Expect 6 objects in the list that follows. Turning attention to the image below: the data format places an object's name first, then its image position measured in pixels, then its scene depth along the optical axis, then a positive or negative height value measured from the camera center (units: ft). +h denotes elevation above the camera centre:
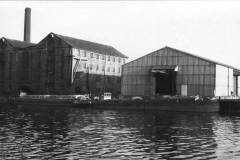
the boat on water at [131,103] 209.26 -4.65
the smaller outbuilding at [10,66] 335.88 +25.05
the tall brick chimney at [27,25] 354.74 +64.73
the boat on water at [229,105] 210.79 -4.78
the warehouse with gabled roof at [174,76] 225.76 +12.55
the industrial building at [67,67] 298.76 +22.42
